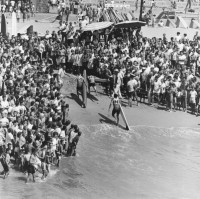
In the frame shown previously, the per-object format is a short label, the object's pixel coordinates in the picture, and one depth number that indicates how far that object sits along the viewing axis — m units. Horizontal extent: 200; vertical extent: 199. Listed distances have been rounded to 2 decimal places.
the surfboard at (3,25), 37.66
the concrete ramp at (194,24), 41.84
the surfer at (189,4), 46.83
